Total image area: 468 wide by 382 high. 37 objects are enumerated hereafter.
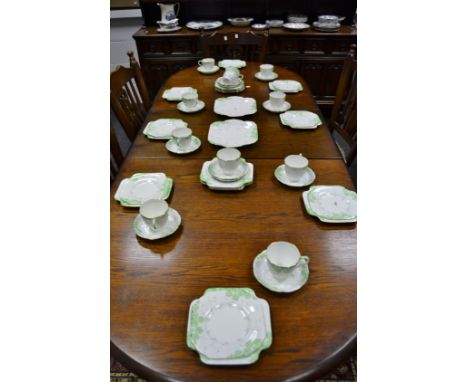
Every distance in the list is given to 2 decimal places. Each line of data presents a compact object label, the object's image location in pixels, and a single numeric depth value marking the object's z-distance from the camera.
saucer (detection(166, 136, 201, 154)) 1.12
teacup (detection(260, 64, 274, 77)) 1.74
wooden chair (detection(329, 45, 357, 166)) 1.41
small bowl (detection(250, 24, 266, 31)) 2.63
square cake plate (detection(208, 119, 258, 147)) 1.17
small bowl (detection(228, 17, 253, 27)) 2.63
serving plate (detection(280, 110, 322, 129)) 1.27
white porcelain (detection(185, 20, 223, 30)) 2.61
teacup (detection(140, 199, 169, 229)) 0.78
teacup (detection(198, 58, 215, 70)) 1.83
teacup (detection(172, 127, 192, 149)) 1.12
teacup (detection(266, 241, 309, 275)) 0.67
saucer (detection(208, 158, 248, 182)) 0.97
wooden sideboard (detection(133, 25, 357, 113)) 2.55
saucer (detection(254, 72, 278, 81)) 1.73
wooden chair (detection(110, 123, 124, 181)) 1.20
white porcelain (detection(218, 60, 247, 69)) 1.91
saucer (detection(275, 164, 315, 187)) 0.97
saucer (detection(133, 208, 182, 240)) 0.79
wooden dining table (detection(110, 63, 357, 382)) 0.57
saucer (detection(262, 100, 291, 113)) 1.40
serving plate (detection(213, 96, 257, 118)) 1.38
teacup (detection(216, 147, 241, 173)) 0.96
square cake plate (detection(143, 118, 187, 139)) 1.21
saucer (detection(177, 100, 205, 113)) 1.40
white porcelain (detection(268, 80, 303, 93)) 1.60
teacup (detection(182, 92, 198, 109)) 1.39
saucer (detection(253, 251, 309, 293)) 0.67
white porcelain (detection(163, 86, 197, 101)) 1.51
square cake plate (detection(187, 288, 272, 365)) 0.56
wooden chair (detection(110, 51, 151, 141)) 1.36
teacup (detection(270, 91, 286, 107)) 1.39
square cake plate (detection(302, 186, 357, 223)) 0.85
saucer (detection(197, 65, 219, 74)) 1.84
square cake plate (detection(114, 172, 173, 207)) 0.91
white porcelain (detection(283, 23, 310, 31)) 2.56
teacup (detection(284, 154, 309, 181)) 0.96
